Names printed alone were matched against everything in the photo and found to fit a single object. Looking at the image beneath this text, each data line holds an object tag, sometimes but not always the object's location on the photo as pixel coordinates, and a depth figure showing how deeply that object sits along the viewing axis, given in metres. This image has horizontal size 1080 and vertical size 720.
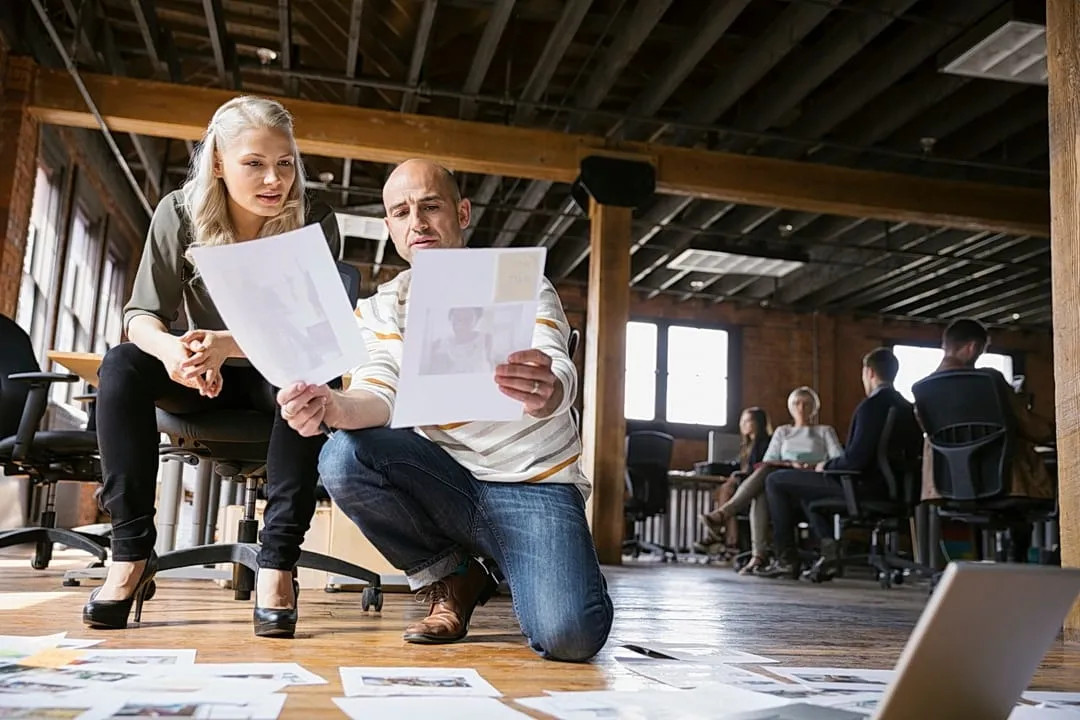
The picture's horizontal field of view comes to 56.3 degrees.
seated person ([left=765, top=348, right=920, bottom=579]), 5.17
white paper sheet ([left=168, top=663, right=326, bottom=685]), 1.28
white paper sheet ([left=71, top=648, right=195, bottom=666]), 1.39
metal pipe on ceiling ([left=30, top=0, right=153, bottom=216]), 5.16
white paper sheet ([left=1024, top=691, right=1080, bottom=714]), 1.38
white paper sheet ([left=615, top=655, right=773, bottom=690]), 1.46
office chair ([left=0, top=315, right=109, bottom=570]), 3.22
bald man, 1.68
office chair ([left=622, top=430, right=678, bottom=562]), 8.38
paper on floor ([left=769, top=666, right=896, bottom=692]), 1.45
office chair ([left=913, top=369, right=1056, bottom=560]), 4.12
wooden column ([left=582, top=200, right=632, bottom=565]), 6.35
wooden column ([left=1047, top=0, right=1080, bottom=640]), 2.50
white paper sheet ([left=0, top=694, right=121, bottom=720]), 1.00
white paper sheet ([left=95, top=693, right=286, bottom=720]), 1.02
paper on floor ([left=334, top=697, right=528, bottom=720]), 1.08
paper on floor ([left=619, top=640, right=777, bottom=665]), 1.77
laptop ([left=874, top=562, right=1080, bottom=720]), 0.90
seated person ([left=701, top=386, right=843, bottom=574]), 6.61
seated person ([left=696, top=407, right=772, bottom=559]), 7.71
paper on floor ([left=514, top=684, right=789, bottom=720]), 1.17
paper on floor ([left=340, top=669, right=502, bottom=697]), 1.24
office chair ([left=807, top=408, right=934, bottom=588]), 5.18
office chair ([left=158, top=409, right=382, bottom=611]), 2.10
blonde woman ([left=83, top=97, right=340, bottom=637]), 1.83
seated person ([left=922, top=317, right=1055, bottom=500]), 4.10
